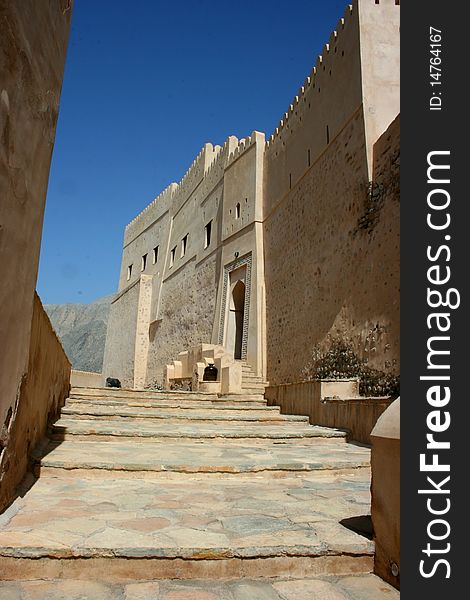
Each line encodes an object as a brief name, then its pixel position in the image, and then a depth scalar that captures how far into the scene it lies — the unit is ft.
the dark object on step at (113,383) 61.22
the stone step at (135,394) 27.04
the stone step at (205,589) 5.65
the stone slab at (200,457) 11.78
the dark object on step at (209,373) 40.78
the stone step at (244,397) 28.96
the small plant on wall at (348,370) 24.89
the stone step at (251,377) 43.19
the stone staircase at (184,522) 6.10
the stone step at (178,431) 16.06
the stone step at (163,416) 20.31
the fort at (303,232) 28.58
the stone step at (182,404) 23.89
